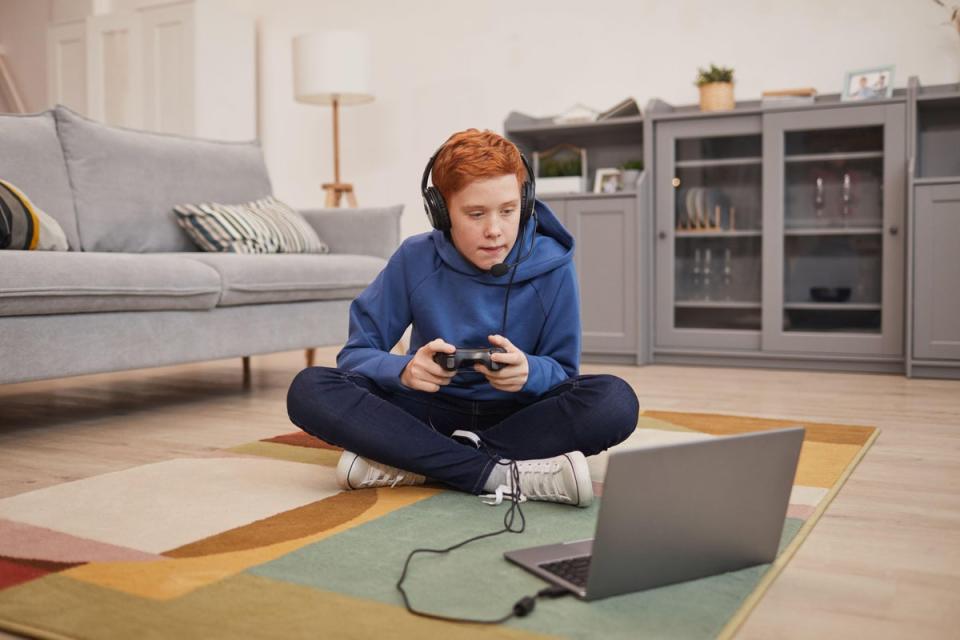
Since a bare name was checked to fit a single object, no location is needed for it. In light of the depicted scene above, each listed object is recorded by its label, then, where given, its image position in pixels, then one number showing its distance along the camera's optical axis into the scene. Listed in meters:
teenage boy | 1.53
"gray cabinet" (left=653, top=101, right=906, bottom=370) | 3.48
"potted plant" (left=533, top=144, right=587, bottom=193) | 4.03
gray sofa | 2.16
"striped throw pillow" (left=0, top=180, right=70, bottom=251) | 2.33
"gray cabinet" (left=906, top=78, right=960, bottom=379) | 3.29
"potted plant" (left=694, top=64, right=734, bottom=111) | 3.76
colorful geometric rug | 1.01
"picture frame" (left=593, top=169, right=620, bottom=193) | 3.99
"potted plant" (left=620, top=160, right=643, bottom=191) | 3.89
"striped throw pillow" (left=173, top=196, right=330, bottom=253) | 3.03
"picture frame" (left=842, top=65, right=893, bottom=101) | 3.56
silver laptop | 1.00
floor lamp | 4.38
